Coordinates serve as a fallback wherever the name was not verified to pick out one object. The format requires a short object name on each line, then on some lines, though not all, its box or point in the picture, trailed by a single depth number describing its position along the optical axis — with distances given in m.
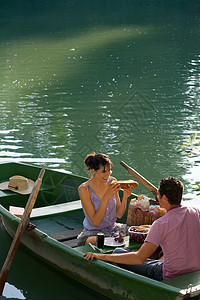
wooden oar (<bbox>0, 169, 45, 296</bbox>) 8.57
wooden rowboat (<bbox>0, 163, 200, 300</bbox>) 6.73
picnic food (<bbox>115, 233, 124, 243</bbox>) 8.40
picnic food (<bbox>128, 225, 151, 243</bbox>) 8.33
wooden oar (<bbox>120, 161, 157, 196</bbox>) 9.58
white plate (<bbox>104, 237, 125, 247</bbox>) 8.27
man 6.58
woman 8.47
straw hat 11.58
